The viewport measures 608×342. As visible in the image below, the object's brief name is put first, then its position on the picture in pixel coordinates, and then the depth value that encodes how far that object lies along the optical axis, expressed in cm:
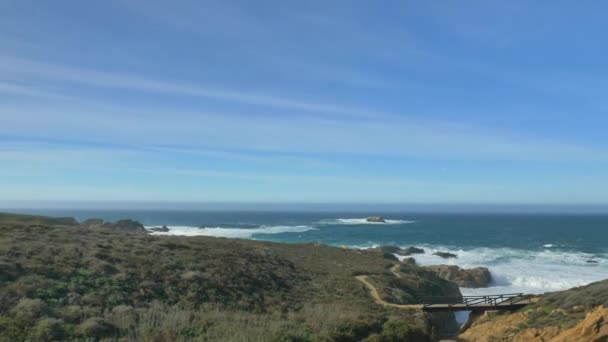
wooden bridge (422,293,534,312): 2420
